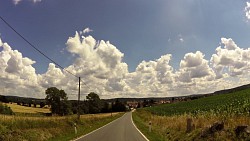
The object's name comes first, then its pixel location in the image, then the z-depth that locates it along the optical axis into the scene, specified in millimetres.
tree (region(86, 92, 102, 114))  80054
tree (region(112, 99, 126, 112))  103666
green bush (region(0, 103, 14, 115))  37669
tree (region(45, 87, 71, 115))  56548
